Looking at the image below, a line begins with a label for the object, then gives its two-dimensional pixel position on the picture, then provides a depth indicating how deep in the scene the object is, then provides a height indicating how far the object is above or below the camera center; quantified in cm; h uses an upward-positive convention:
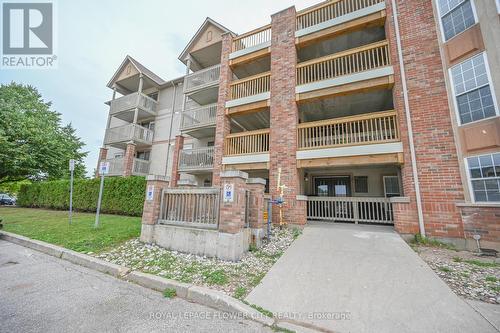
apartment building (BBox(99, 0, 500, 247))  596 +393
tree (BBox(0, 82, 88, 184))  1409 +447
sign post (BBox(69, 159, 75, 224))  839 +132
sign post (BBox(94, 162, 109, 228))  751 +108
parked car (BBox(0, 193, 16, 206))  2531 -72
